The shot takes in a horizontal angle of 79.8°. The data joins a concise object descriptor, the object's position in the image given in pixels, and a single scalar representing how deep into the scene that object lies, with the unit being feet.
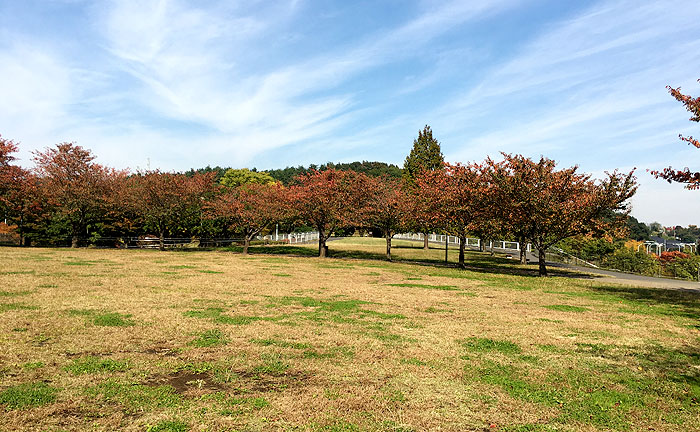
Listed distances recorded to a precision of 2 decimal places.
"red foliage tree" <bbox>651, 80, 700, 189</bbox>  41.24
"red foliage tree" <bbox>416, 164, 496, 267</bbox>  86.69
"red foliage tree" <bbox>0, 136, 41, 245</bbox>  113.60
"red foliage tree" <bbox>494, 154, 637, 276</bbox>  74.18
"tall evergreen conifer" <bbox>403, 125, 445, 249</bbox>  178.70
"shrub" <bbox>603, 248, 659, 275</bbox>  101.60
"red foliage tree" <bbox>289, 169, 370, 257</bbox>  109.70
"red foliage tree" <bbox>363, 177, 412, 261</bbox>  106.11
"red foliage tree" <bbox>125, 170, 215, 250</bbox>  121.19
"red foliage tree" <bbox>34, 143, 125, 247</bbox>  116.47
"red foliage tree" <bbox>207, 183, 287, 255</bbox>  116.67
